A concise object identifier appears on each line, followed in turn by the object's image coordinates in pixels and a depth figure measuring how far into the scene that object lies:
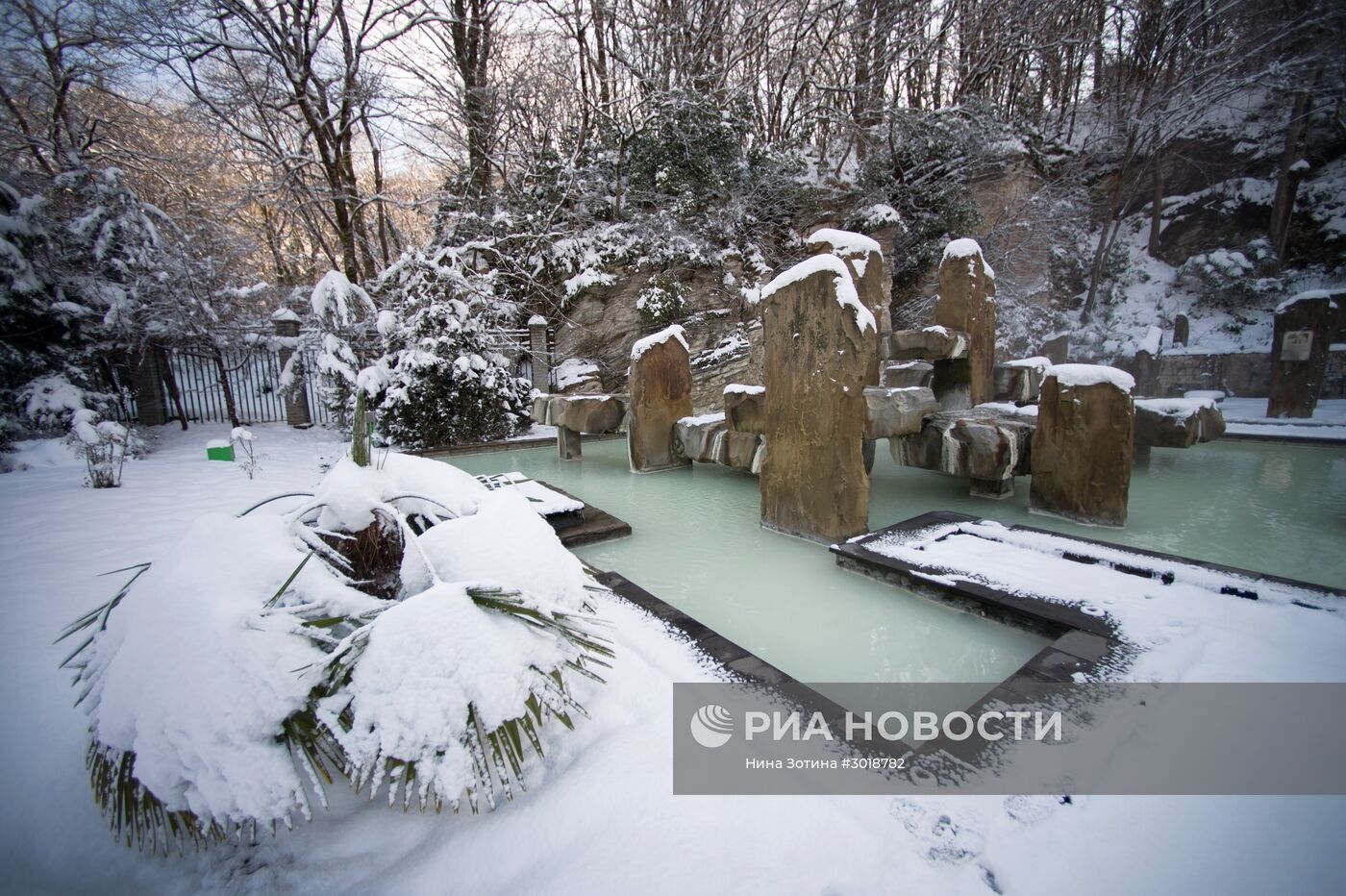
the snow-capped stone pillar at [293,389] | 8.46
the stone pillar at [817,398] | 3.00
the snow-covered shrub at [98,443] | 4.36
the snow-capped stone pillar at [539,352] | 10.48
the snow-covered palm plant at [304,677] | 0.94
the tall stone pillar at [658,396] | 5.32
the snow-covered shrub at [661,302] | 10.69
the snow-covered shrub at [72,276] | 6.42
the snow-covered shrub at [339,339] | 7.21
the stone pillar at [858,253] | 4.79
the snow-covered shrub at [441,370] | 6.85
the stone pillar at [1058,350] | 9.56
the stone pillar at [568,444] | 6.35
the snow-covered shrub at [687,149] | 10.92
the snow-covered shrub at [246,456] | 5.09
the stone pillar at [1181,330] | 10.74
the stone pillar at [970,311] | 4.84
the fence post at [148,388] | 7.99
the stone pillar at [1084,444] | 3.22
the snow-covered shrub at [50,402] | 6.28
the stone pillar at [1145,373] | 9.06
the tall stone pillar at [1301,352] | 6.54
